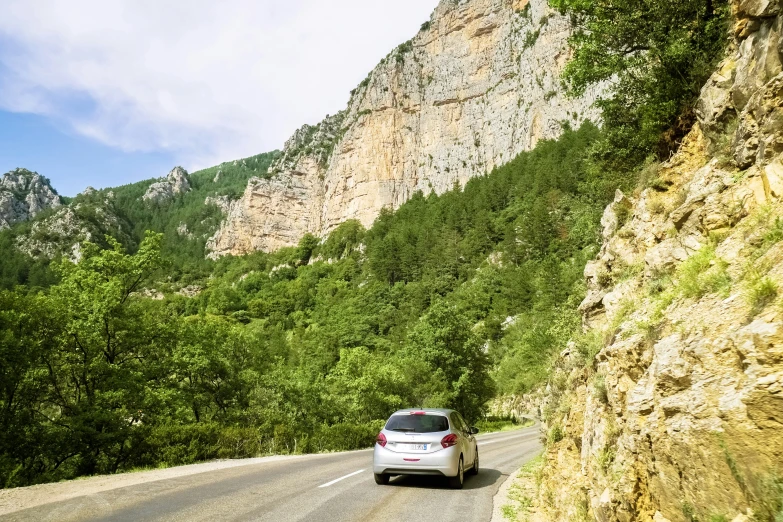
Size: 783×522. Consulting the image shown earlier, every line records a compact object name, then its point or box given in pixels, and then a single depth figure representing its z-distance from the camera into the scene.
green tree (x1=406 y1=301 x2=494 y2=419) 36.16
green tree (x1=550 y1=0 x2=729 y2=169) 10.77
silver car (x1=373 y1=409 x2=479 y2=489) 9.88
